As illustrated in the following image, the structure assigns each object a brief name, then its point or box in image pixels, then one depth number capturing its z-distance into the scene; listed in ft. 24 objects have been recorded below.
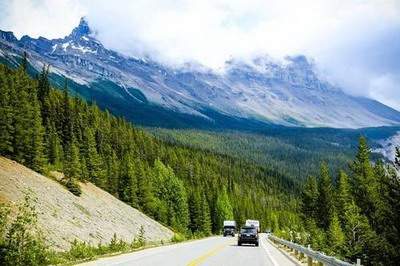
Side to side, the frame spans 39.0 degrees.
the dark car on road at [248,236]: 162.71
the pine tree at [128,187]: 286.87
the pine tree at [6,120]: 179.73
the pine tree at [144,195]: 299.79
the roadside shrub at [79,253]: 86.21
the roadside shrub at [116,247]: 110.09
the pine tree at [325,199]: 263.55
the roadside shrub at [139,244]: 133.56
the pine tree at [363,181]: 204.44
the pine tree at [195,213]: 365.61
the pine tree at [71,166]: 193.40
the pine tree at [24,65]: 285.93
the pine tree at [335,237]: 158.81
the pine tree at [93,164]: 270.71
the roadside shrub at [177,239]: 196.31
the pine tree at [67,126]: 302.66
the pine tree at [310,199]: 290.95
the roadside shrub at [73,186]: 194.00
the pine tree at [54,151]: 237.70
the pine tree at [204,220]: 366.84
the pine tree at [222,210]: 415.03
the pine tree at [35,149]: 191.11
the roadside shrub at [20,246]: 62.08
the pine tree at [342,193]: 238.07
